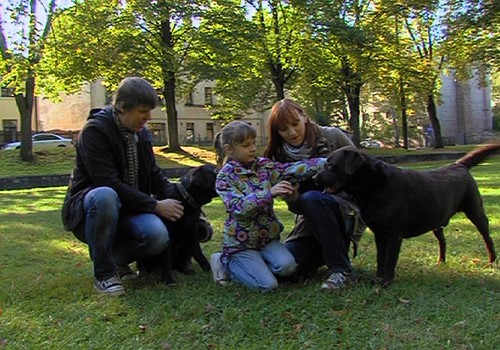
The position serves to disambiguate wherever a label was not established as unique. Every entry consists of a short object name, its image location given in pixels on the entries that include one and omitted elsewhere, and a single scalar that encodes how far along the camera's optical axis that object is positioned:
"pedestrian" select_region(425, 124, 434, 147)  50.62
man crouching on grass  3.71
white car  34.53
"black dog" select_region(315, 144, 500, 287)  3.63
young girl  3.73
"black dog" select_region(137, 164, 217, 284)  4.07
